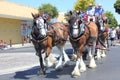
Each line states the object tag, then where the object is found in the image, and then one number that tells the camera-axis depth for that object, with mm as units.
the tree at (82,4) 60906
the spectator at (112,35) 30894
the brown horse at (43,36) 11641
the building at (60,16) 69250
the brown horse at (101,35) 15086
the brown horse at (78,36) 11547
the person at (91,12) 15008
